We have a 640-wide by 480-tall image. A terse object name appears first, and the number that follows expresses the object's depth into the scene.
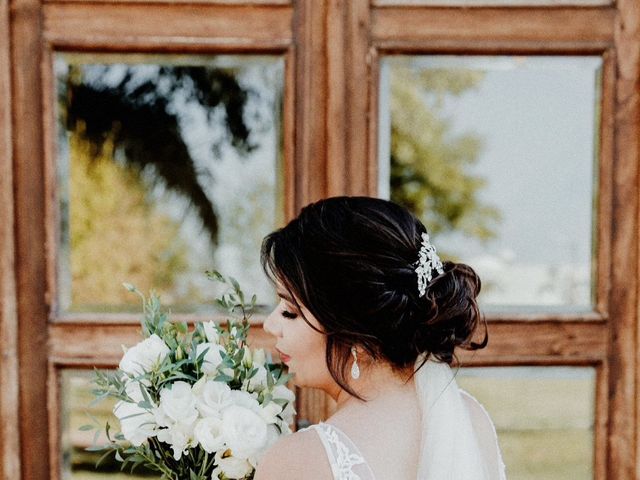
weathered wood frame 1.88
